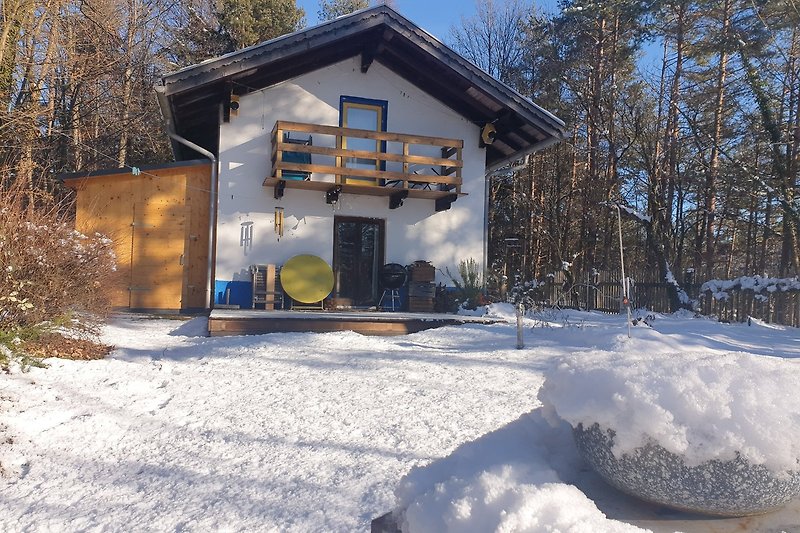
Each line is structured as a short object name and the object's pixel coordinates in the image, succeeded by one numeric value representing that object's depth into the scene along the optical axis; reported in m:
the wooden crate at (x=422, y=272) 12.84
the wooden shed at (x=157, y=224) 12.70
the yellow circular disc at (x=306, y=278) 12.34
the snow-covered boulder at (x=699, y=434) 1.70
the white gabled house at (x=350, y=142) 12.12
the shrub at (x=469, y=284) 13.11
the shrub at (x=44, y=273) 6.30
